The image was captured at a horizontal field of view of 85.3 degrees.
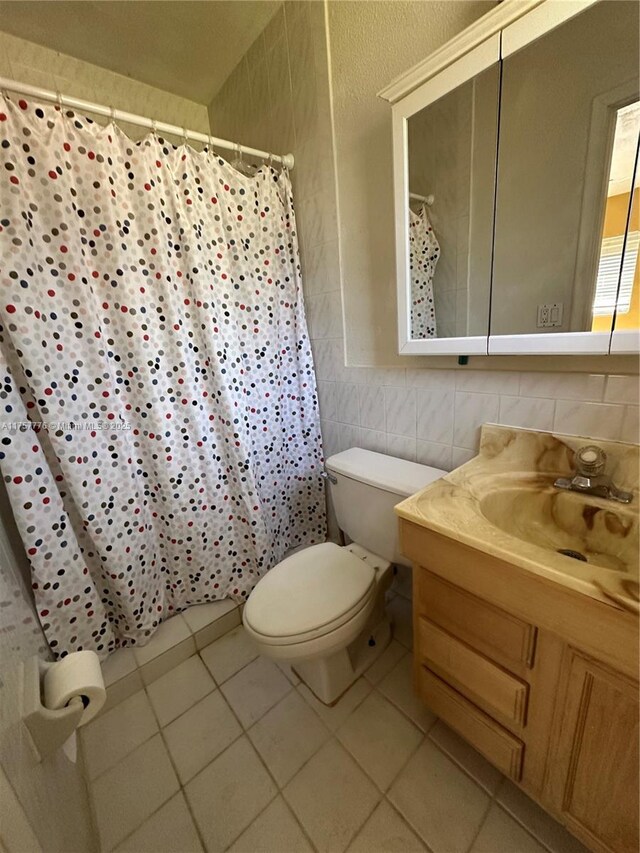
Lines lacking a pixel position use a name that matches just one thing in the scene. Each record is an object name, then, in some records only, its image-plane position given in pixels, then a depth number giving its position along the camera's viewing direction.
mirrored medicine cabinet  0.75
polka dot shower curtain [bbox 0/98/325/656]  1.02
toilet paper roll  0.67
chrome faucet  0.81
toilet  1.01
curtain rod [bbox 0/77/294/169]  0.93
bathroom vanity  0.59
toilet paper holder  0.58
